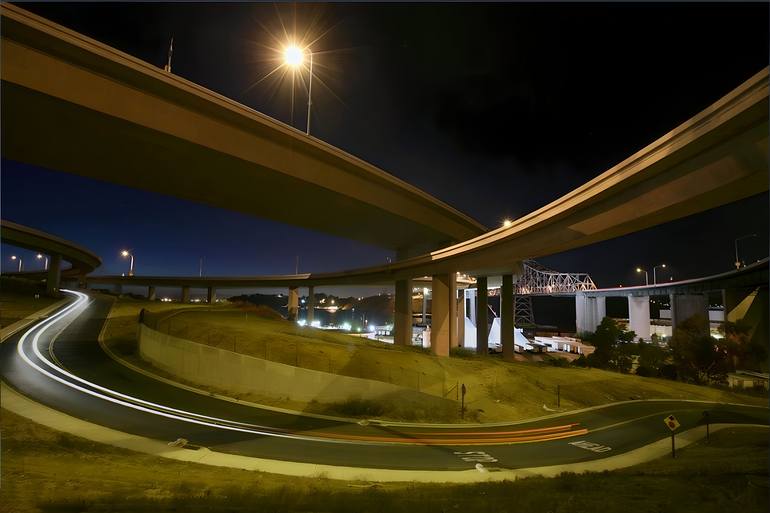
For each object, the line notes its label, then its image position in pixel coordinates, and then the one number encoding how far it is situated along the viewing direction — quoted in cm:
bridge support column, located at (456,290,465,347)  6341
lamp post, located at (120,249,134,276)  8723
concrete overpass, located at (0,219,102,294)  5184
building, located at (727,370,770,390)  3579
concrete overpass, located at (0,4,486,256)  1176
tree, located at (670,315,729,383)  3828
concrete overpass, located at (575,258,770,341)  5884
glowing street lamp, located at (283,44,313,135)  1647
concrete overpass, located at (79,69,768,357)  1034
